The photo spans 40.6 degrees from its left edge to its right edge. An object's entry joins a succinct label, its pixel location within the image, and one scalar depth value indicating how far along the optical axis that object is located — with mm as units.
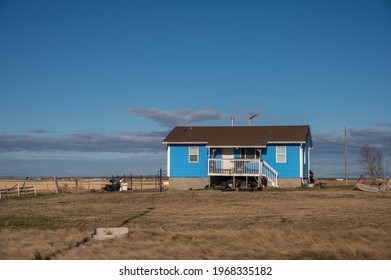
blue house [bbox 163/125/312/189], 36750
